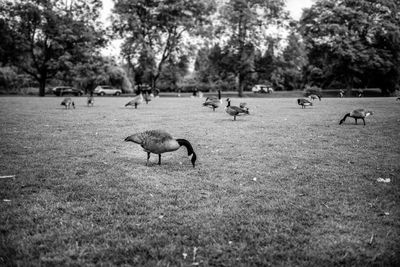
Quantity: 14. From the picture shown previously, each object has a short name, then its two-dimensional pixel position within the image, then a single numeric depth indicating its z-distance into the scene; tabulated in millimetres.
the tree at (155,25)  52531
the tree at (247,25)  54062
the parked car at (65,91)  60394
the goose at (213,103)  22844
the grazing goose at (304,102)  25266
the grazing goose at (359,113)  15188
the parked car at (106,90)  68438
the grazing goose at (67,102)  24312
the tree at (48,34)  49531
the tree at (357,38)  52156
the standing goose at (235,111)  16797
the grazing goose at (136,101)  26681
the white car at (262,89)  70000
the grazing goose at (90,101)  29091
